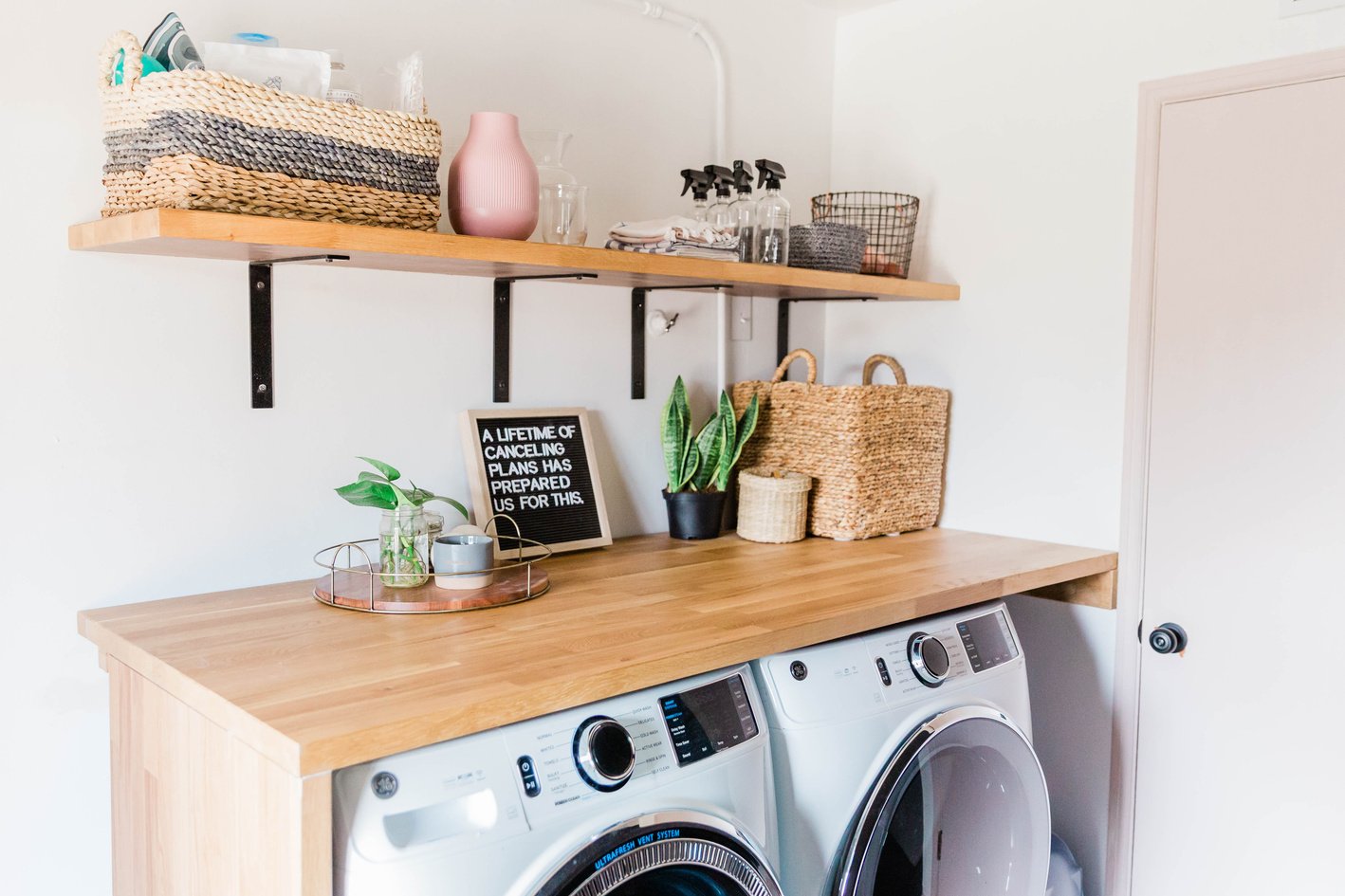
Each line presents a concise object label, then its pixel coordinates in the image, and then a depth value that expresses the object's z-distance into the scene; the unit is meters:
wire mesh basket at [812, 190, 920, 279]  2.41
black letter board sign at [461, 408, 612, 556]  2.00
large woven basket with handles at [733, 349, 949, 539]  2.28
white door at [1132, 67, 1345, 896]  1.94
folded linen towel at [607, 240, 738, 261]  1.94
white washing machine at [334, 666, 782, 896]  1.14
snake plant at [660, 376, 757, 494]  2.27
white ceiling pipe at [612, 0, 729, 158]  2.33
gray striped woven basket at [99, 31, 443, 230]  1.37
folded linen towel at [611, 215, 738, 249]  1.94
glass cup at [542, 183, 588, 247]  1.87
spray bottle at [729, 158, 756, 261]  2.22
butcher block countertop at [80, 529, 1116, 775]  1.18
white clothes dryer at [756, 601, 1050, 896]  1.58
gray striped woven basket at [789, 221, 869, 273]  2.26
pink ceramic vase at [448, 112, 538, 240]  1.68
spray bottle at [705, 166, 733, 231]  2.13
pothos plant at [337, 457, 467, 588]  1.68
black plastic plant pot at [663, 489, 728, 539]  2.27
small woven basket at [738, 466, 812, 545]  2.26
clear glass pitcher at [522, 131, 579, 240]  1.87
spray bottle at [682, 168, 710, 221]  2.15
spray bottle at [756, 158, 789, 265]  2.23
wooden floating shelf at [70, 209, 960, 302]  1.36
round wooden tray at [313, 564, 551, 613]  1.61
